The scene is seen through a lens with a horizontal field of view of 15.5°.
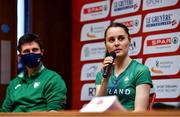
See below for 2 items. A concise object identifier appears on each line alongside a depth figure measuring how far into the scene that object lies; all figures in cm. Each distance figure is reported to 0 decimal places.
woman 361
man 436
